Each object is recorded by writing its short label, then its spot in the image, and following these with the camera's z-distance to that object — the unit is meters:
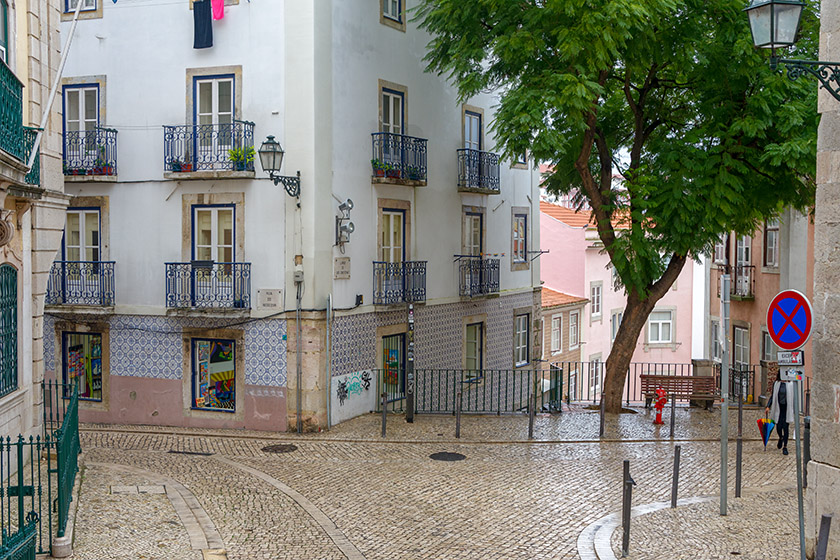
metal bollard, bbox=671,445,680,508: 12.05
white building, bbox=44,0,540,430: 19.14
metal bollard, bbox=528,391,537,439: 17.83
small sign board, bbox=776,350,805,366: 9.10
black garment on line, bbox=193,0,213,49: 19.41
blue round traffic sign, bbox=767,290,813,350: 8.71
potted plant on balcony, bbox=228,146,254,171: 19.09
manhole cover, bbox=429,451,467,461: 16.33
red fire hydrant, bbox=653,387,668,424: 19.83
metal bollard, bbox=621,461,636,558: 10.18
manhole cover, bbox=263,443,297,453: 17.25
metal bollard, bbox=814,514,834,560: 7.54
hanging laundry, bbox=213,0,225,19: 19.25
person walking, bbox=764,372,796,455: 16.42
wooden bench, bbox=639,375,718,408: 22.27
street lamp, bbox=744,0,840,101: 8.70
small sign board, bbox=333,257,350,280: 19.50
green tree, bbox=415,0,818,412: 17.53
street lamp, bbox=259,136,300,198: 17.97
